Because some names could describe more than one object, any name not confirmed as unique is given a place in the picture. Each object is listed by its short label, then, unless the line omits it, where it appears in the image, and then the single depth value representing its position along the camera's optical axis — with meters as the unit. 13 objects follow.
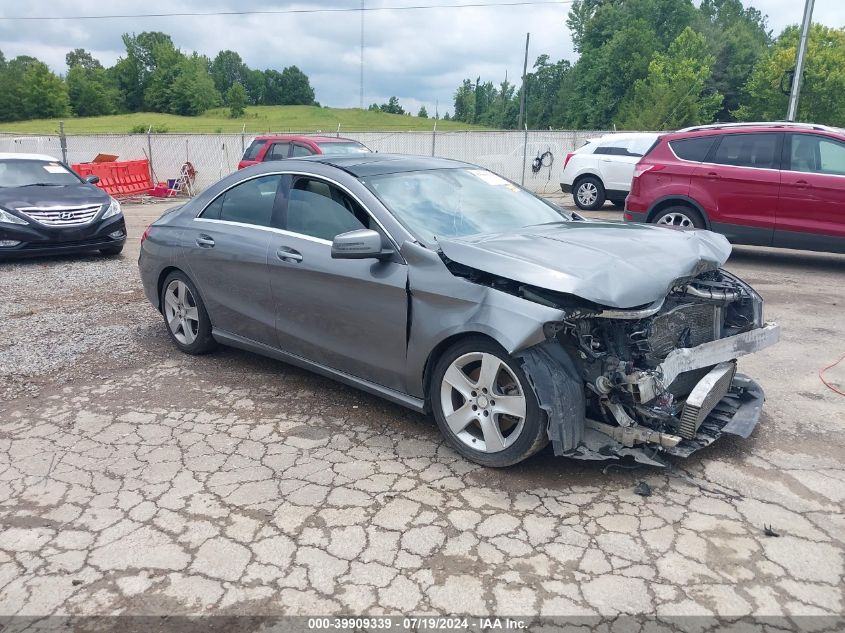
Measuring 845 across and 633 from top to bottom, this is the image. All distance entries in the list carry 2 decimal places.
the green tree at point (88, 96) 91.44
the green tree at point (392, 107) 113.81
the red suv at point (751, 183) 8.34
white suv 14.89
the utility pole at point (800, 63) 18.42
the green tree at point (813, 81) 52.41
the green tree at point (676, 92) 49.05
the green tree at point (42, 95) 85.88
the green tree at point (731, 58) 63.53
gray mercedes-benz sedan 3.33
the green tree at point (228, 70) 112.00
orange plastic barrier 19.48
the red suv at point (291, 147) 14.00
